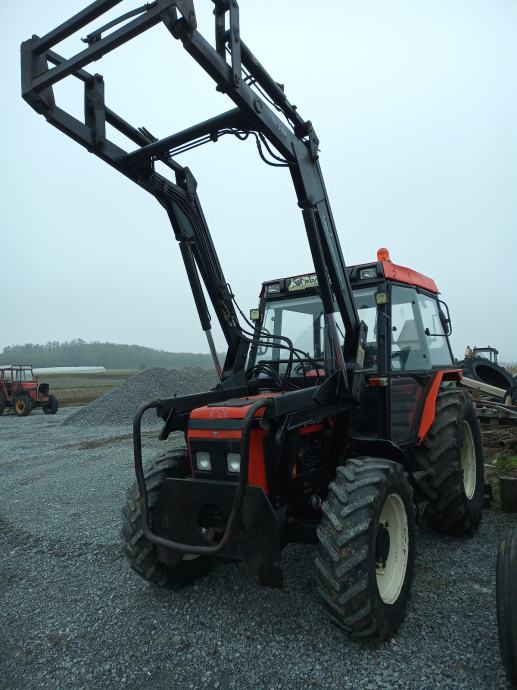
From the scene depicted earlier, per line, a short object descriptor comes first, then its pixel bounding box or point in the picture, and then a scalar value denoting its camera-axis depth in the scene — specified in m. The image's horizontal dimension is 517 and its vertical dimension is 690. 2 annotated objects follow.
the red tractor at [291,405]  3.05
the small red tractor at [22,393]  22.62
